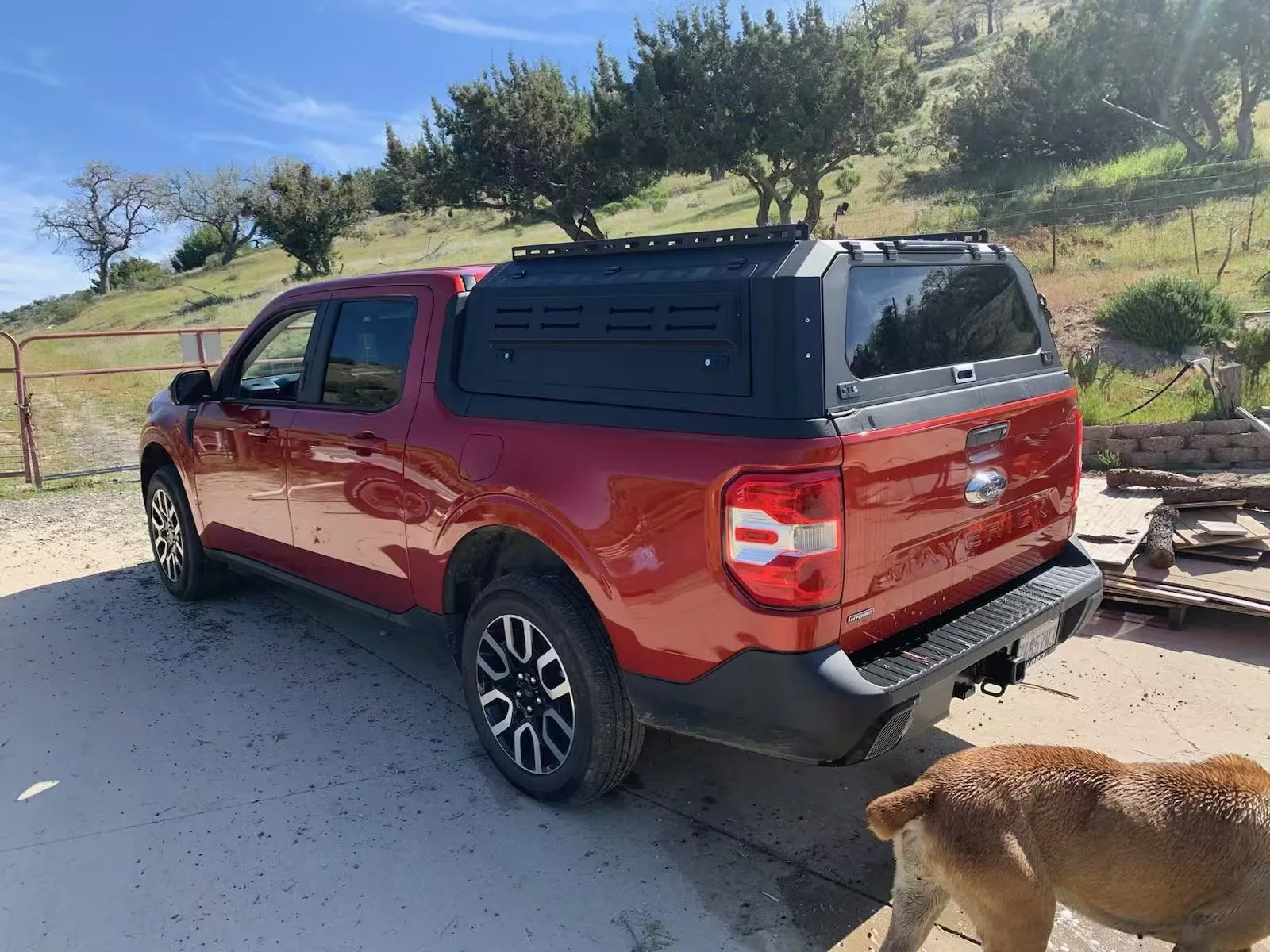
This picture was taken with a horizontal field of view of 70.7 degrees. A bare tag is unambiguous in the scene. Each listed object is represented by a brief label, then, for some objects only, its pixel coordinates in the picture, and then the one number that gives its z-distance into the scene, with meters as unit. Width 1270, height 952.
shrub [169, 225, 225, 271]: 56.16
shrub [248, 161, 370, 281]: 35.19
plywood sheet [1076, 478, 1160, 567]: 4.91
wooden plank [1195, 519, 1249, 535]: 5.11
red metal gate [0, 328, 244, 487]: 9.20
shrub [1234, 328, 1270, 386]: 8.30
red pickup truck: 2.46
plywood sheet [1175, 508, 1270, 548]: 5.07
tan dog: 2.11
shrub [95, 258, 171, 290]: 52.63
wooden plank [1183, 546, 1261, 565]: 4.98
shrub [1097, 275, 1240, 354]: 9.88
